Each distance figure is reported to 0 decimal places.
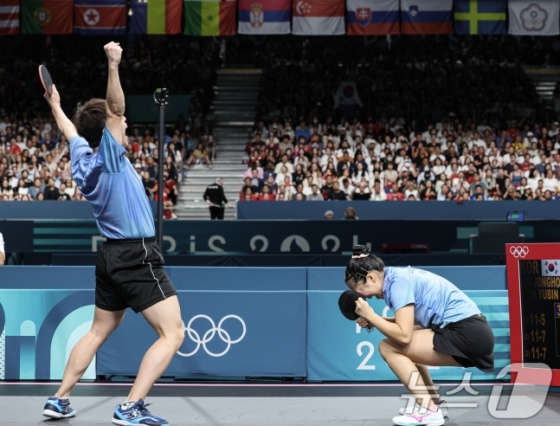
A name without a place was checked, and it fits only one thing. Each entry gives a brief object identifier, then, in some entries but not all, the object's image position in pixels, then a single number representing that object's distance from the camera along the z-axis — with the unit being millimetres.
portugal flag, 24578
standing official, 19875
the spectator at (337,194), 20156
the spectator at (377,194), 20344
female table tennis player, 5605
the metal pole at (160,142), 11172
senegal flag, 24469
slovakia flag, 24406
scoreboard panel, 7355
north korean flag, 24625
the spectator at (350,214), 18094
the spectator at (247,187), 20308
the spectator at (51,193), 20266
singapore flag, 24406
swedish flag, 24406
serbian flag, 24547
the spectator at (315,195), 20119
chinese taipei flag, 24141
